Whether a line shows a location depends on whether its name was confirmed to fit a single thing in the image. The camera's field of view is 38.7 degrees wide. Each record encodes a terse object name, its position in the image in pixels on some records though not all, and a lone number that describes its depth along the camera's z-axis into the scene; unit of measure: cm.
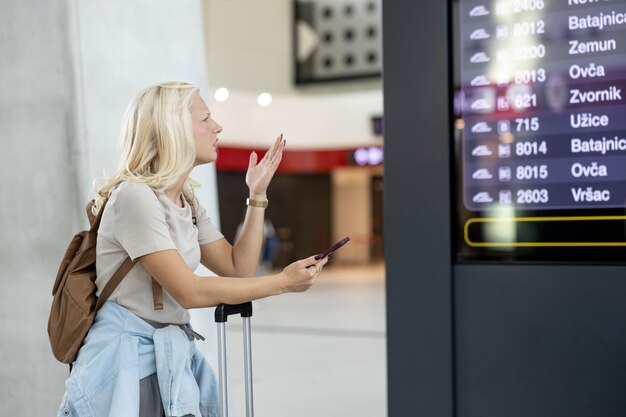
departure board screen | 257
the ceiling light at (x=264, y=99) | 1706
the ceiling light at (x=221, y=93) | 1671
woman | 237
